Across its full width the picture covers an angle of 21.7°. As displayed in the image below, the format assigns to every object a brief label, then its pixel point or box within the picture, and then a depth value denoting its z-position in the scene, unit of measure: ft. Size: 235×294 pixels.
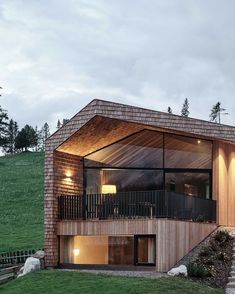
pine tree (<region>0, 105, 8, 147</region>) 247.50
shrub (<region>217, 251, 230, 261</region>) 57.06
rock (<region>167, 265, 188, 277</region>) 51.85
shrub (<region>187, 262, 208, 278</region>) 51.55
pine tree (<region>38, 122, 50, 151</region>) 379.22
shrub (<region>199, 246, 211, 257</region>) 57.66
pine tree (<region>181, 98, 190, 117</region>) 325.83
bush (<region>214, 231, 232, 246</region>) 61.98
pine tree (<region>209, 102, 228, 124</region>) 300.01
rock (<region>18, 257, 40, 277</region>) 57.57
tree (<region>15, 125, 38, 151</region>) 279.28
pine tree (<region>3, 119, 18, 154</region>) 311.88
